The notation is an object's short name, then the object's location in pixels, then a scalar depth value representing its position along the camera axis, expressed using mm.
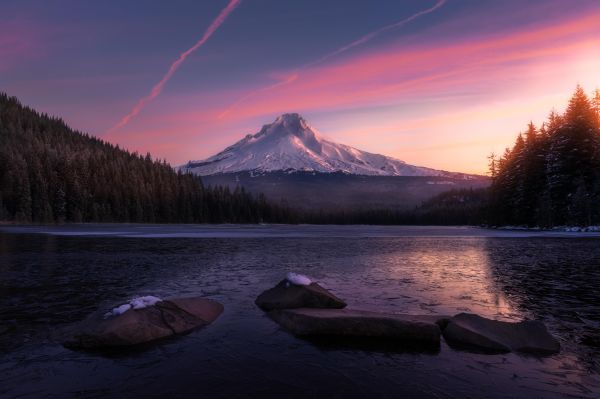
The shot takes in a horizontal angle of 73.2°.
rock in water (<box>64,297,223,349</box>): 11180
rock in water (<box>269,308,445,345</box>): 11836
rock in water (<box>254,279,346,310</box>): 14578
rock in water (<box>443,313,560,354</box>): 11109
